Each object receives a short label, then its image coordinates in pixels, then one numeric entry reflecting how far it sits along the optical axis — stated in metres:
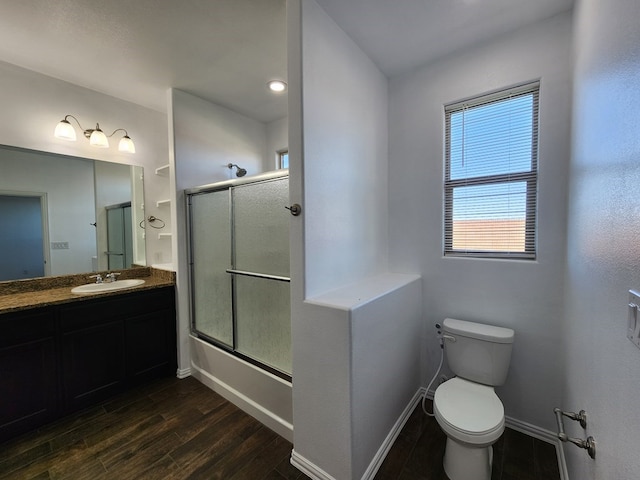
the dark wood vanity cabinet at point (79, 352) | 1.74
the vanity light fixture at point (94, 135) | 2.20
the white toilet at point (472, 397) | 1.34
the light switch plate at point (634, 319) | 0.58
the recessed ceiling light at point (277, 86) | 2.35
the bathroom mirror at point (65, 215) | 2.07
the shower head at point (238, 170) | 2.87
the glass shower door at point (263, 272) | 1.88
